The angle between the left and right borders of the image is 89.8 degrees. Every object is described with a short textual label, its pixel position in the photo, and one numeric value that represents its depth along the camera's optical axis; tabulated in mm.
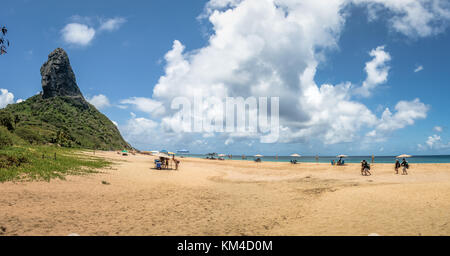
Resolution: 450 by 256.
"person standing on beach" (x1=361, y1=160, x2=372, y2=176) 24970
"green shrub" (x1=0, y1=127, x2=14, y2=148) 22050
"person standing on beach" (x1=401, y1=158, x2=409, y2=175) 25078
